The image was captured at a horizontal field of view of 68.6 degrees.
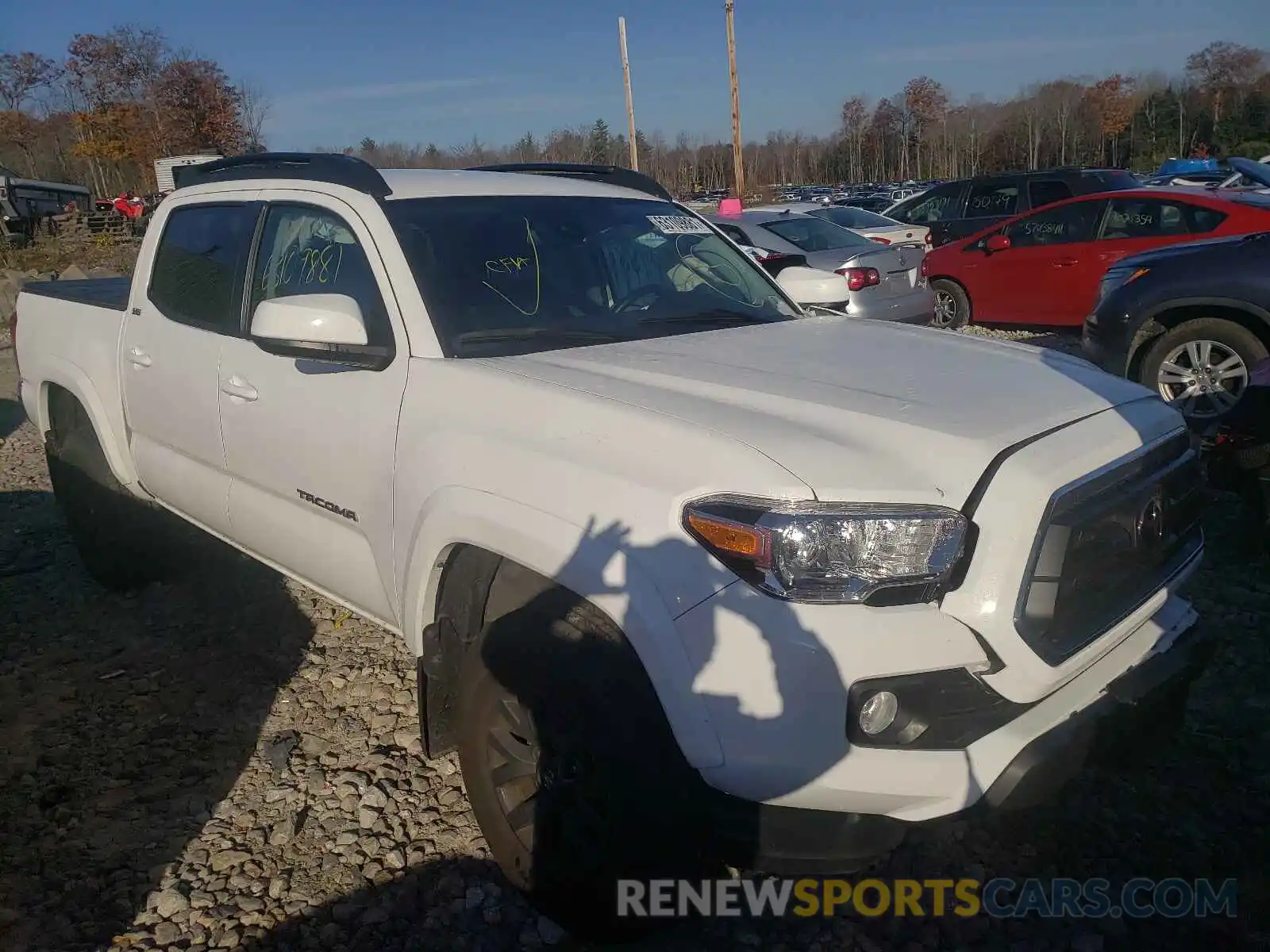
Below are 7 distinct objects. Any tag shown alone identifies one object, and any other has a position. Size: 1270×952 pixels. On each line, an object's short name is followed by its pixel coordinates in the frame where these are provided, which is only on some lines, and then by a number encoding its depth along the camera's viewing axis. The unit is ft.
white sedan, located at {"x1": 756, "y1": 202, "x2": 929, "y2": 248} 41.14
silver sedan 27.76
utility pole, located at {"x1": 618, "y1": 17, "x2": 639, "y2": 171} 89.23
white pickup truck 6.22
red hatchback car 28.45
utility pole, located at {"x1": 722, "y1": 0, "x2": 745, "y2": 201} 78.38
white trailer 95.57
